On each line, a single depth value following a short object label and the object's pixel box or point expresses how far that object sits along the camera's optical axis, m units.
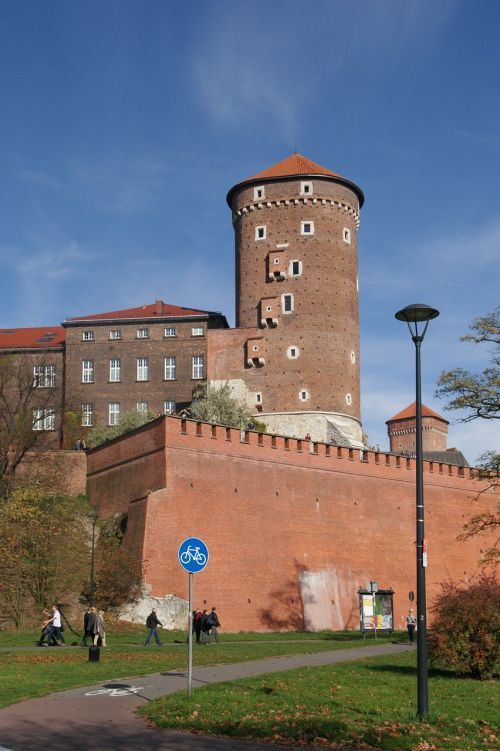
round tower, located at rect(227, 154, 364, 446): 63.03
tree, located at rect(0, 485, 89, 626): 37.06
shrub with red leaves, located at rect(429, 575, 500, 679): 19.44
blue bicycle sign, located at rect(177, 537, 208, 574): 15.93
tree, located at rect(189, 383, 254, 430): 59.41
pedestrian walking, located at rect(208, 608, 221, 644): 29.75
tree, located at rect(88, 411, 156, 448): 59.50
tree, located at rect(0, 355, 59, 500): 48.78
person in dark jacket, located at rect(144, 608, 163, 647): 27.70
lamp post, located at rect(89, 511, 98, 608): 35.88
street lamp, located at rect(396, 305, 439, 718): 13.43
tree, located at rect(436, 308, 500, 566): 31.72
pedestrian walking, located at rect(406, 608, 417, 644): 31.58
